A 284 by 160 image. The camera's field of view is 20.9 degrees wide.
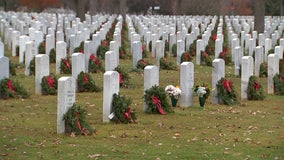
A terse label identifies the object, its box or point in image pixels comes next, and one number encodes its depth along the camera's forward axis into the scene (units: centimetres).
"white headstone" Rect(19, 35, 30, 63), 2252
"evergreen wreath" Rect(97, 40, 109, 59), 2330
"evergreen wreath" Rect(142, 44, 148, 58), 2427
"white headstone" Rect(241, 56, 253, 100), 1612
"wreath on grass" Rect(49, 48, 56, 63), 2251
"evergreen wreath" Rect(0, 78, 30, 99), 1527
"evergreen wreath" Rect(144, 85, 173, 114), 1376
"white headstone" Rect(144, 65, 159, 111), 1391
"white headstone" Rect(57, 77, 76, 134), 1157
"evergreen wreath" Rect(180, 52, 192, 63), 2305
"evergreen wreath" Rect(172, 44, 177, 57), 2586
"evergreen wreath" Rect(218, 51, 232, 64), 2354
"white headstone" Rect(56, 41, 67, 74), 1936
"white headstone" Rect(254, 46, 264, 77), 2008
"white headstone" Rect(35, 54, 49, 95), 1616
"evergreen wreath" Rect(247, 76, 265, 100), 1625
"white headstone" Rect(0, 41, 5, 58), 1966
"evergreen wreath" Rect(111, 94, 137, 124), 1263
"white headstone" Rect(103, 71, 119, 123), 1262
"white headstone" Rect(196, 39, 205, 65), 2397
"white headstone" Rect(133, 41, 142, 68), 2070
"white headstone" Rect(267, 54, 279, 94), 1744
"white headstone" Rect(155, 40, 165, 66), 2219
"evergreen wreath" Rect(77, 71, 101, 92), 1664
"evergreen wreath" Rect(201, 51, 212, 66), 2383
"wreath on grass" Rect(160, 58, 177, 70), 2216
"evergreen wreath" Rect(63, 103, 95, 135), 1158
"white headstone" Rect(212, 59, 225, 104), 1552
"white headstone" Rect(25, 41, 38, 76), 1938
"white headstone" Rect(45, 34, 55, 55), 2192
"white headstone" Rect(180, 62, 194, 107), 1482
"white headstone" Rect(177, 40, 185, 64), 2297
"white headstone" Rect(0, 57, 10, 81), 1510
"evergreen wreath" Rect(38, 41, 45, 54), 2300
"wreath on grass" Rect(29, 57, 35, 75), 1936
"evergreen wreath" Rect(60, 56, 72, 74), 1945
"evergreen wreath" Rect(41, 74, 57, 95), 1622
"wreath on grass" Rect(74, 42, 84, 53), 2269
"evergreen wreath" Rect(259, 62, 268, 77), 2059
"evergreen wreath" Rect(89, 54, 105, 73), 2019
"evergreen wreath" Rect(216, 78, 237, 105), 1536
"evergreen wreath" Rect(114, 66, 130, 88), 1744
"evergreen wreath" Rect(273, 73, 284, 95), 1735
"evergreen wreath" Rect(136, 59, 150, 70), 2091
